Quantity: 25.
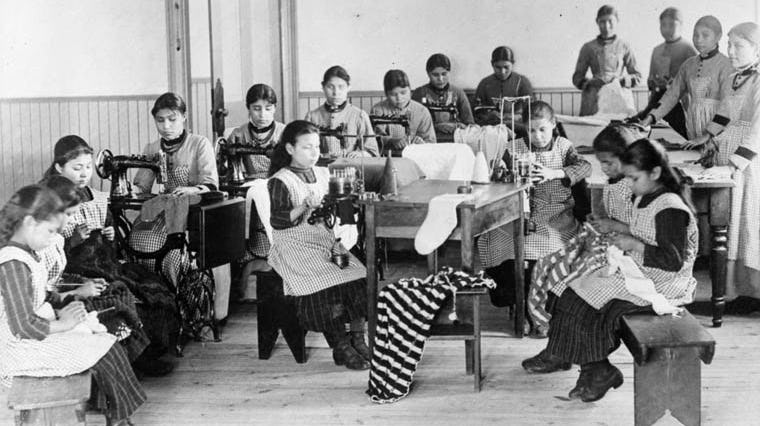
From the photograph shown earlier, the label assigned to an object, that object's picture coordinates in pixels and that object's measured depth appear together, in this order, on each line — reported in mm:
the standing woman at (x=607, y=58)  8320
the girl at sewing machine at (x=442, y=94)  8016
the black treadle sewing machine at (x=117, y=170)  5062
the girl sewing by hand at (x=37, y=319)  3527
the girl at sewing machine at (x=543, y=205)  5359
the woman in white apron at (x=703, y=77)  6450
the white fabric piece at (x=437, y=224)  4250
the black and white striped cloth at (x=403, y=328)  4230
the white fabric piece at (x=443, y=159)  5277
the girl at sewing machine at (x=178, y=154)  5445
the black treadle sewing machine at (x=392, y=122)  6564
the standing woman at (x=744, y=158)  5512
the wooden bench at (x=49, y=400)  3496
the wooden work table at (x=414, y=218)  4297
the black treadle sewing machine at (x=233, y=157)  5730
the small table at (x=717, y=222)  5367
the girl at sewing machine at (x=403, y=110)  7199
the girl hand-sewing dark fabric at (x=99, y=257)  4535
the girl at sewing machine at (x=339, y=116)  6703
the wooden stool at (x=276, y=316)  4832
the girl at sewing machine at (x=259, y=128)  6246
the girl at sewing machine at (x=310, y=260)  4699
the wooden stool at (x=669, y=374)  3674
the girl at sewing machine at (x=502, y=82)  8414
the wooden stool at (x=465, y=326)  4273
